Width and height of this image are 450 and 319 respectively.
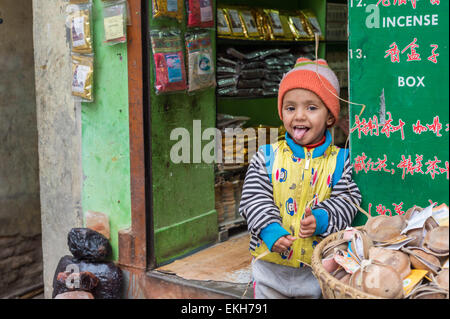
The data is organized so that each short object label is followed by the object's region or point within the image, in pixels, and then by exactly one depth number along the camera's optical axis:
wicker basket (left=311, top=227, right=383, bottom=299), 1.92
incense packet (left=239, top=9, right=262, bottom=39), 4.48
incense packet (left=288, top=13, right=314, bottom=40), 5.05
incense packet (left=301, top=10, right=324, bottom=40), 5.28
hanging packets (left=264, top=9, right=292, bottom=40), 4.77
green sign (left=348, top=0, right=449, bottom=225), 2.34
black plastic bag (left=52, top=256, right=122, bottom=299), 3.48
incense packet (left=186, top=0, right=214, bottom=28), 3.62
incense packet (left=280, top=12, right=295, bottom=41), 4.92
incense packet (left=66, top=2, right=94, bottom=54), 3.49
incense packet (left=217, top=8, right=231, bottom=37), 4.20
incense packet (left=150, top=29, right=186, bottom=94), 3.40
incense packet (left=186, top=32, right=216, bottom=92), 3.66
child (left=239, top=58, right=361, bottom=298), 2.57
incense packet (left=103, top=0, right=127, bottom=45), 3.34
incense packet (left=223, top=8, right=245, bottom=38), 4.34
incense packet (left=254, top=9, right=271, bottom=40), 4.67
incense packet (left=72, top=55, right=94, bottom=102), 3.53
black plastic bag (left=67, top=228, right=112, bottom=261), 3.54
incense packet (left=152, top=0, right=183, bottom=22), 3.35
